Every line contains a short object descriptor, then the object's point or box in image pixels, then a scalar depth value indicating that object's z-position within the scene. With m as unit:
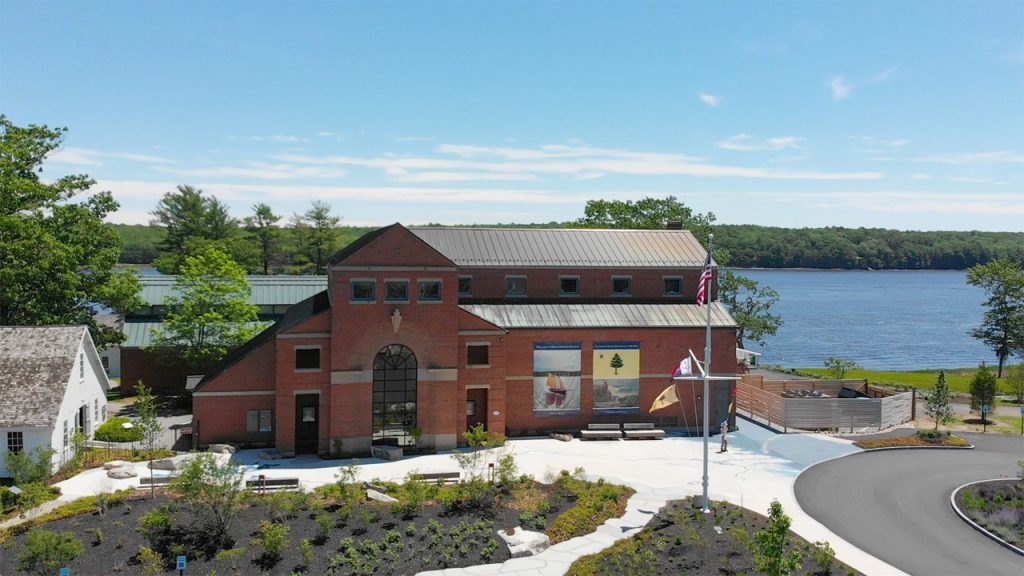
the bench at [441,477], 30.59
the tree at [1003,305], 70.81
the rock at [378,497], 28.78
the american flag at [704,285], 29.44
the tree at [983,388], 47.09
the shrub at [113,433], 38.97
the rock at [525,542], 24.22
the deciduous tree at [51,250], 40.47
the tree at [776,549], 19.67
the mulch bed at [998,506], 27.42
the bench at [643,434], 41.41
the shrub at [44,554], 21.52
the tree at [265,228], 105.19
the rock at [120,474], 31.83
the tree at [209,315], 47.06
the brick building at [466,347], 37.59
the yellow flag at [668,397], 34.44
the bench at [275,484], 29.78
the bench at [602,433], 41.31
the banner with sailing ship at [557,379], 42.19
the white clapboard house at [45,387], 32.06
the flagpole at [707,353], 28.35
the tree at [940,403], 43.56
